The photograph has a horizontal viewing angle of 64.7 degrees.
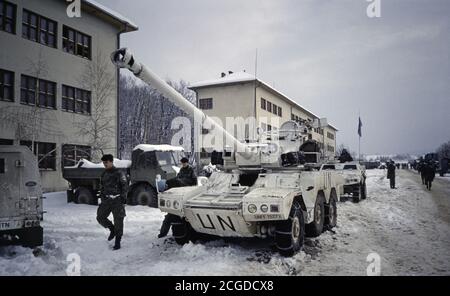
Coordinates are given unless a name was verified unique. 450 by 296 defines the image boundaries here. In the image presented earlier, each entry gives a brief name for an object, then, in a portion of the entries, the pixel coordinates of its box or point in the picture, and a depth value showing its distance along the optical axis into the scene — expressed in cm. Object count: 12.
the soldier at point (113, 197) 643
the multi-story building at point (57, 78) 1578
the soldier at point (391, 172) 1977
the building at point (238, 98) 3123
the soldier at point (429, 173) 1916
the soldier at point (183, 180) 738
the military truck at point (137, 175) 1221
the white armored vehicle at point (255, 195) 577
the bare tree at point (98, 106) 1900
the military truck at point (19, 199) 599
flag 2818
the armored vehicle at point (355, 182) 1385
